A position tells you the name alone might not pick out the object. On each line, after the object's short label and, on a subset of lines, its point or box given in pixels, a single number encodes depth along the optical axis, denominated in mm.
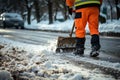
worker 7449
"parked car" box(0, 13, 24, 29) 29000
